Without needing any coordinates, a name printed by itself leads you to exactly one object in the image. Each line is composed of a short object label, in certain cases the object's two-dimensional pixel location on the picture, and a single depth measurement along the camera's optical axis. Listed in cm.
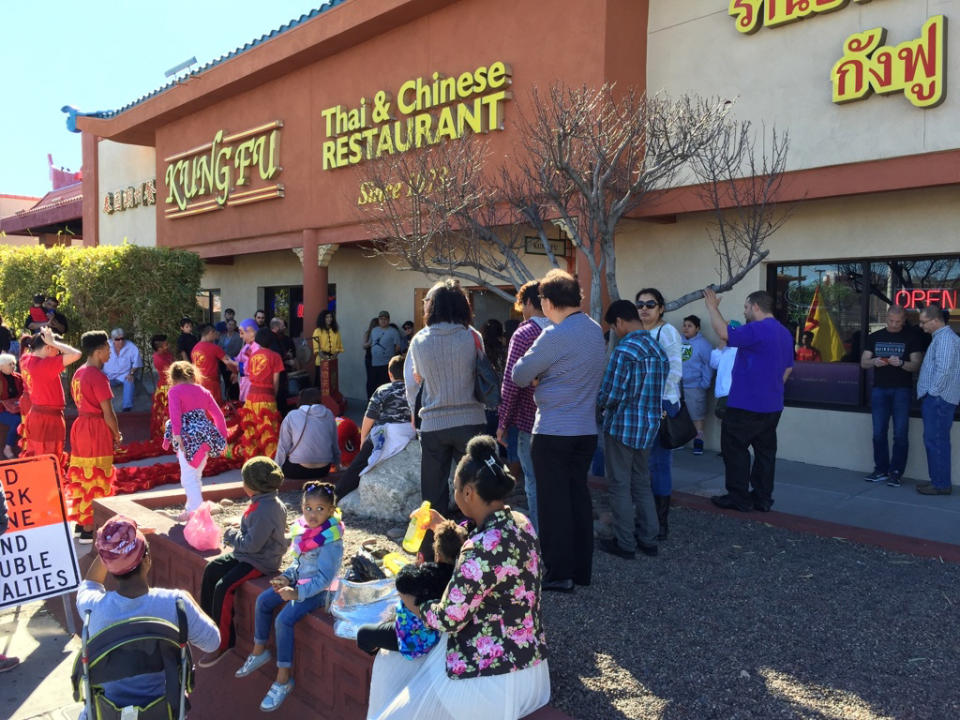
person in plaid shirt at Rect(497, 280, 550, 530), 481
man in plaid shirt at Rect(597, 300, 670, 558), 486
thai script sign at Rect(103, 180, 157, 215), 1870
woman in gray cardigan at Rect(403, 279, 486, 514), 488
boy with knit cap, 427
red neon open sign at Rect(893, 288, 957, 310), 777
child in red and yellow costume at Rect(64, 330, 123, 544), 636
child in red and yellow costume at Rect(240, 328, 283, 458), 877
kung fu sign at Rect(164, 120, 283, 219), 1388
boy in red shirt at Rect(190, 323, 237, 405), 1022
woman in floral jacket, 280
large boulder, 611
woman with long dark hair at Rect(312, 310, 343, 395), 1299
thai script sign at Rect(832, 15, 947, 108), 672
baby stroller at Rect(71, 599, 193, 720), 302
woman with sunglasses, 528
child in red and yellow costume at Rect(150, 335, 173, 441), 1037
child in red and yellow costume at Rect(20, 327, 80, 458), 681
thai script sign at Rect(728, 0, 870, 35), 752
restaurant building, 718
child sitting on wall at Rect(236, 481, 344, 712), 389
